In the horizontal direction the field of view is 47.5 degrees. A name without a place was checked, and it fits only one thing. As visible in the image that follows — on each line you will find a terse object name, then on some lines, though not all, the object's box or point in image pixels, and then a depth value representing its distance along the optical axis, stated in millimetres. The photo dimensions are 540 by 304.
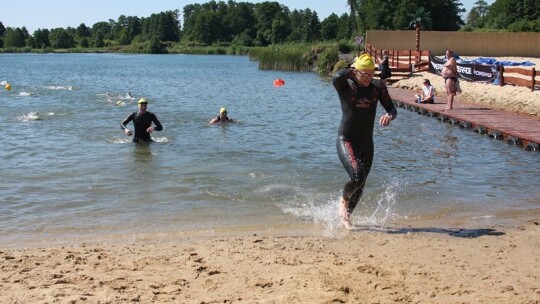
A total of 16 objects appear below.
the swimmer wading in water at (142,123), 12961
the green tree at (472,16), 185875
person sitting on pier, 22531
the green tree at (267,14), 164650
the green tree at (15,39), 180125
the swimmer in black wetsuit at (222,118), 18516
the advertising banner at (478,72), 23041
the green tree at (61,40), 183625
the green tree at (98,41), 190875
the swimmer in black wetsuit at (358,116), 6949
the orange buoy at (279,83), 38506
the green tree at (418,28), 40656
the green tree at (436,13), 86938
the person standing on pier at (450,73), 18859
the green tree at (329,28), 128250
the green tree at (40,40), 182250
